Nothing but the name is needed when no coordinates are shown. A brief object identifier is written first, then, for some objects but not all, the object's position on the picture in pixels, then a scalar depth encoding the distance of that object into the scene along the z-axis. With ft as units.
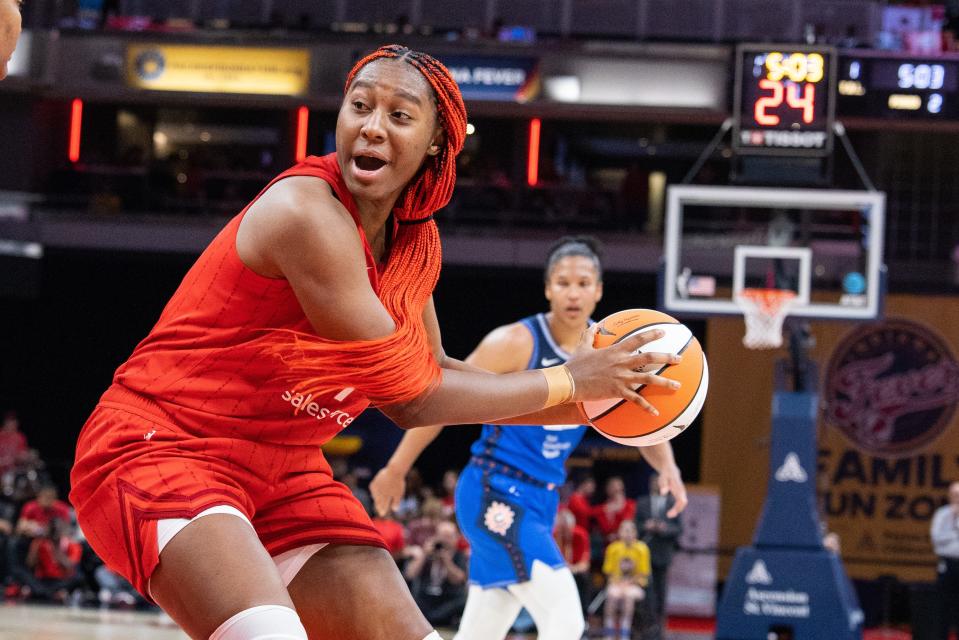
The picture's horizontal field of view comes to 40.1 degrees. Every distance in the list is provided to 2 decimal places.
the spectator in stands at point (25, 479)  46.09
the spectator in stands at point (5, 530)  43.01
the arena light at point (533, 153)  65.46
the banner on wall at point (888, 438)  54.80
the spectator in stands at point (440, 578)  40.50
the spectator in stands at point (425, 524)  42.70
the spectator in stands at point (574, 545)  40.01
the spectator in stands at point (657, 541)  40.59
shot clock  35.99
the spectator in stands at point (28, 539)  42.88
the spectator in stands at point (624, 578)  40.29
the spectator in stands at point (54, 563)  42.88
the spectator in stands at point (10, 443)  53.16
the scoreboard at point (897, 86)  41.68
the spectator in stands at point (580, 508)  44.57
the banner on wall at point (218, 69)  62.13
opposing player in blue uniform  18.02
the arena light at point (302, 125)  64.95
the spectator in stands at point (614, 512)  44.75
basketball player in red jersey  9.29
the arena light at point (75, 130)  67.26
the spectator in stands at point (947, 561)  35.32
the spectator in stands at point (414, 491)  49.30
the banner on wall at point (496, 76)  60.23
